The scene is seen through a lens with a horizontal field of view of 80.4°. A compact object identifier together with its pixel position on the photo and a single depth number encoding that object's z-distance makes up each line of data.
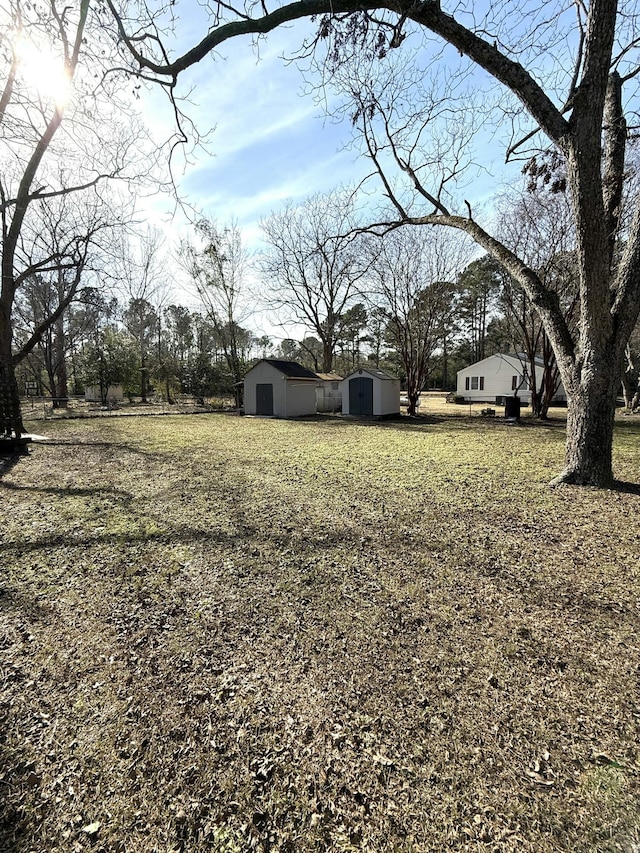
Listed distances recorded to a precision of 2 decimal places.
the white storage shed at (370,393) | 18.58
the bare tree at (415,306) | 17.08
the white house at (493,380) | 26.83
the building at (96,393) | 26.42
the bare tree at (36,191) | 5.70
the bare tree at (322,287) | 23.30
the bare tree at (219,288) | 23.05
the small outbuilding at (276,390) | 18.50
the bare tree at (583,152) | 4.38
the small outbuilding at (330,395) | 22.30
